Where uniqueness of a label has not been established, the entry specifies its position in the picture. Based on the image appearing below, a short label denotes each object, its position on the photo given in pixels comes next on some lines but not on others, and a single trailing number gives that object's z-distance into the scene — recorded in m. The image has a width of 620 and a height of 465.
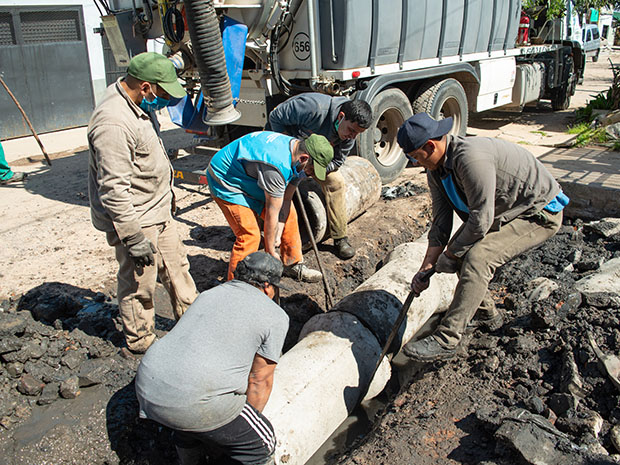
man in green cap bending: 3.93
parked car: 13.41
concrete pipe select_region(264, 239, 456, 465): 3.18
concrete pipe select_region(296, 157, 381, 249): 5.34
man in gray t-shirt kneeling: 2.46
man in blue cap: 3.20
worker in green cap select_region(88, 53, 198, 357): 3.25
